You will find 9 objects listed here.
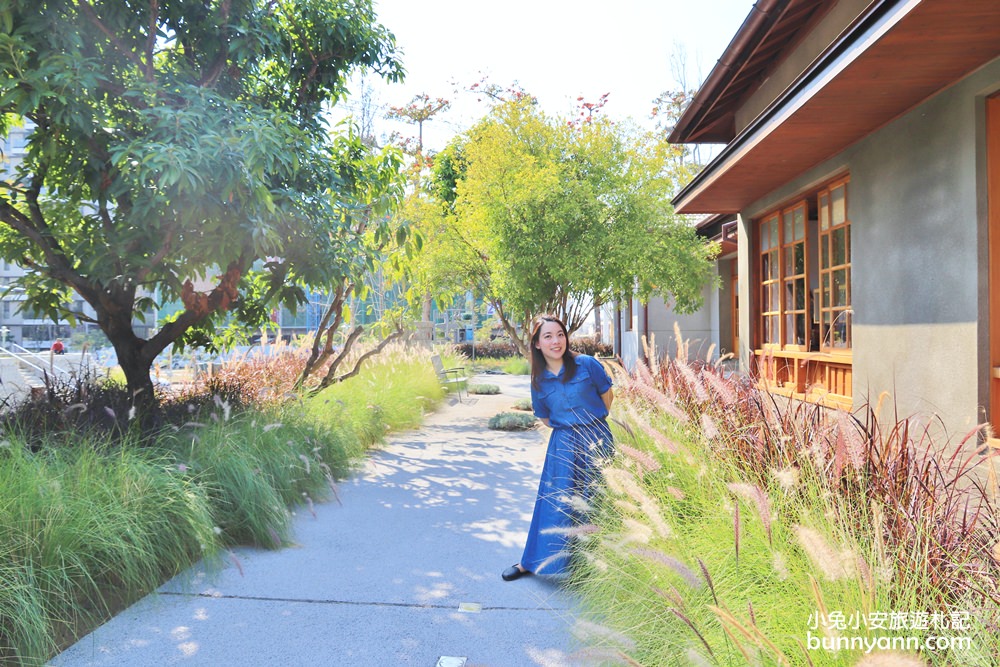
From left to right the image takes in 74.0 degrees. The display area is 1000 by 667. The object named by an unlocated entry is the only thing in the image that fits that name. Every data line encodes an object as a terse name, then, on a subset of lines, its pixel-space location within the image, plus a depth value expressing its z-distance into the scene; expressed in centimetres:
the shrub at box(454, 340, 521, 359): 2705
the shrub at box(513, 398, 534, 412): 1242
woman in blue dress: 398
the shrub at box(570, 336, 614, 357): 2414
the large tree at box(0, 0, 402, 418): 454
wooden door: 460
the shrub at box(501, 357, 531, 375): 2242
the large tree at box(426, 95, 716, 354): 1014
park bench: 1343
